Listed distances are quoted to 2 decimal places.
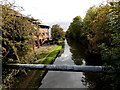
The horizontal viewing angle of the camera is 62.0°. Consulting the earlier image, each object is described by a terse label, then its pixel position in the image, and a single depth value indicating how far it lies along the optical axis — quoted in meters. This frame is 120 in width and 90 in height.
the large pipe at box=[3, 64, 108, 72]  6.14
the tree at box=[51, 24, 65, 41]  38.08
